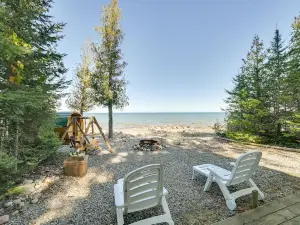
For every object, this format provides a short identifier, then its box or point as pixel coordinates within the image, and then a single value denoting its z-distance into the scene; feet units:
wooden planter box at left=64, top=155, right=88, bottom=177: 14.49
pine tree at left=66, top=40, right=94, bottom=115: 43.68
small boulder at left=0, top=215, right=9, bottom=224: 7.89
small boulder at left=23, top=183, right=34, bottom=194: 10.65
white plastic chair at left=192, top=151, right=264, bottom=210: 9.50
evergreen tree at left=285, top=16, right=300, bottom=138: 27.14
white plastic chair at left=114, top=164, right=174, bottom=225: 7.06
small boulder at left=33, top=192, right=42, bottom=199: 10.40
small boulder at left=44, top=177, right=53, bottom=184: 12.43
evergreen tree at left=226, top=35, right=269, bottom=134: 30.66
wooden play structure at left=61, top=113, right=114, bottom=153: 21.12
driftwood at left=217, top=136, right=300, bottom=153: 24.06
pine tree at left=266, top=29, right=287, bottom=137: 30.68
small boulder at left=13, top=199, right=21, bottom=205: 9.44
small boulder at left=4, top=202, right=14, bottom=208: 9.21
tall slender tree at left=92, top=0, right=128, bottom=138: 34.14
